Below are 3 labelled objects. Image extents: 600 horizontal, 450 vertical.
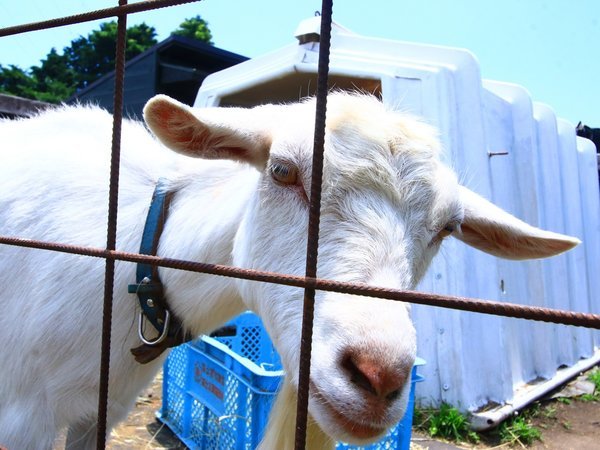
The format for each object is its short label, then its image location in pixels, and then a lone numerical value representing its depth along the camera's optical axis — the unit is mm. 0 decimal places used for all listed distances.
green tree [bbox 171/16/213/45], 26141
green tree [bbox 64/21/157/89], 25281
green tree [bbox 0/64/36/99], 20000
